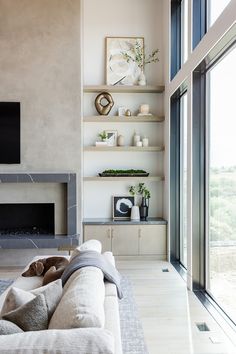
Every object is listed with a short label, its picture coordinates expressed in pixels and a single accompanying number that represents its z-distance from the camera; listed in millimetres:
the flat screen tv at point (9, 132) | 5320
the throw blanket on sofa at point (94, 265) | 2473
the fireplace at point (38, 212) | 5082
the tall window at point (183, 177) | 5102
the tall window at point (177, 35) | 5238
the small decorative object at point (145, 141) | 5855
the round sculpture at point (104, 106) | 5820
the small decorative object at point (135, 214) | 5746
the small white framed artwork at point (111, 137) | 5929
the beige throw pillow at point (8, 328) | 1616
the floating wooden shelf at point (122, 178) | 5707
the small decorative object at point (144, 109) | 5848
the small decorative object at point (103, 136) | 5836
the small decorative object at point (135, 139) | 5863
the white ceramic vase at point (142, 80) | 5848
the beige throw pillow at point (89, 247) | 3009
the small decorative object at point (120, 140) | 5840
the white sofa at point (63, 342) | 1390
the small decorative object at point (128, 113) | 5852
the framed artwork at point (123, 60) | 5934
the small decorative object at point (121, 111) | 5914
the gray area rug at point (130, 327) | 2764
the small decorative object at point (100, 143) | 5758
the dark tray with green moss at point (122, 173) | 5707
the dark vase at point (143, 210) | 5805
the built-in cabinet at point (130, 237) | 5461
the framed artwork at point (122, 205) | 5898
